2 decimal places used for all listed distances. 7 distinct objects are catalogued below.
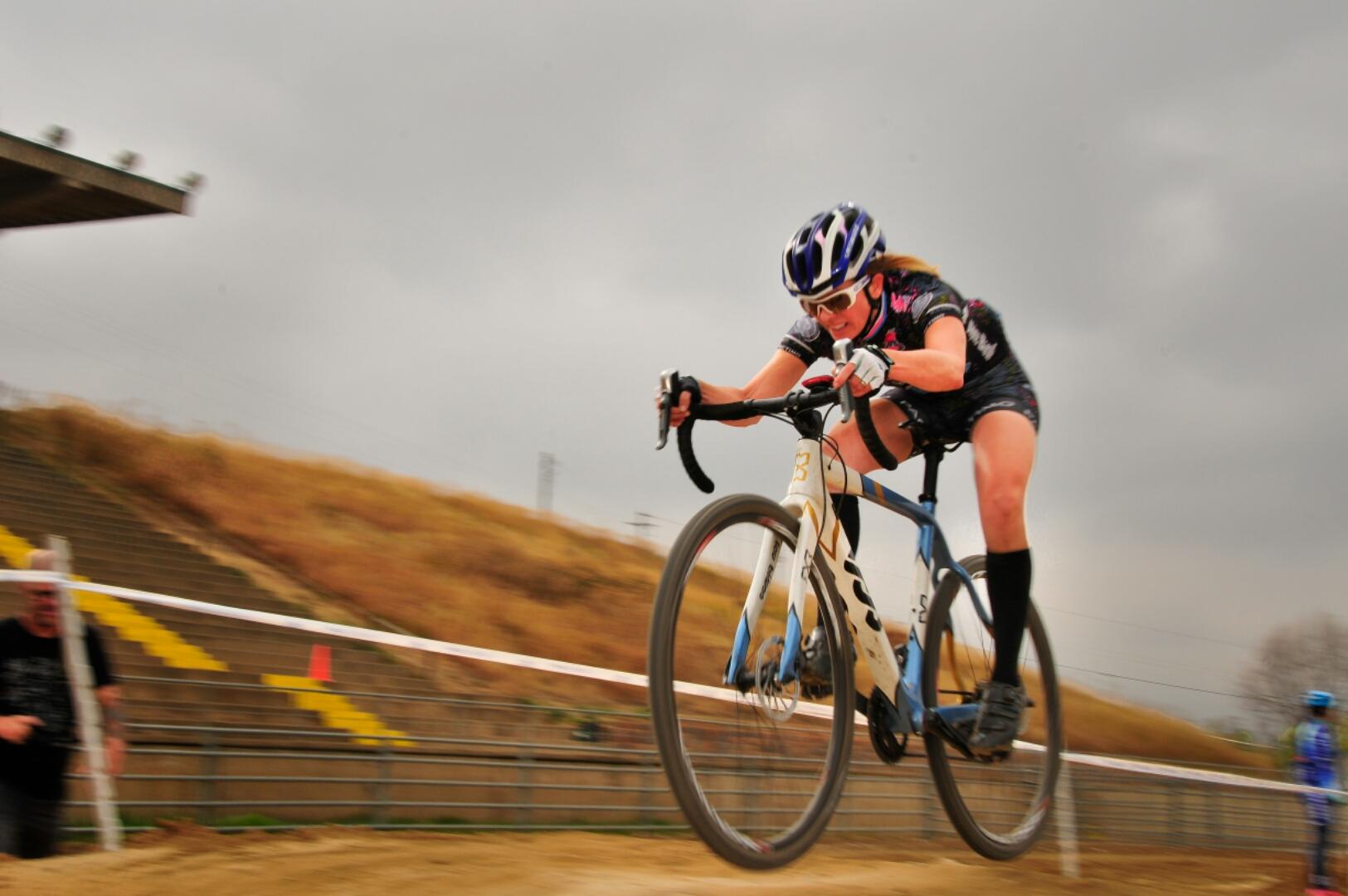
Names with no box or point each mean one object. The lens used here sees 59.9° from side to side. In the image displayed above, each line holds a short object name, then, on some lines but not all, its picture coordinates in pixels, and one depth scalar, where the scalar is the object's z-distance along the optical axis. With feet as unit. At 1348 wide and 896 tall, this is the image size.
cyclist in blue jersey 26.02
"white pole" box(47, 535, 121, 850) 17.17
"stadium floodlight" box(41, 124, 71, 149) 64.69
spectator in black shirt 15.65
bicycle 10.57
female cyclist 12.04
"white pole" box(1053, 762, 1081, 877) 20.40
